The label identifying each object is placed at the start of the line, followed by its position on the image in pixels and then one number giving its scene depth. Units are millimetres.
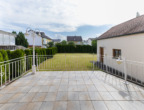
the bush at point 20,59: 5044
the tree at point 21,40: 28191
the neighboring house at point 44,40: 33500
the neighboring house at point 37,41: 31752
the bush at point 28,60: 6520
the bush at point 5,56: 4264
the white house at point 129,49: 4617
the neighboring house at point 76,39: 46969
